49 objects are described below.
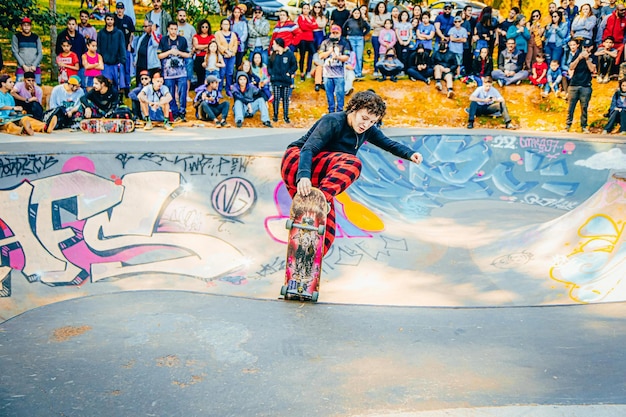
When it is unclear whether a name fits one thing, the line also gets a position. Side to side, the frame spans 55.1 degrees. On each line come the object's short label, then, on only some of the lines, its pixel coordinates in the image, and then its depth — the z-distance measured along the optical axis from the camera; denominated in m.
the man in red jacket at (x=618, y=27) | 14.71
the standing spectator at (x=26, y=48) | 11.88
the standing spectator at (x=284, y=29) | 14.23
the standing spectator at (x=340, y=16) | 15.10
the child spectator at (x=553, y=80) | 15.68
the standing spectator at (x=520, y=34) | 15.58
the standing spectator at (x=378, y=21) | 15.73
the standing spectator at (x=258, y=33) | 14.09
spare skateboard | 11.03
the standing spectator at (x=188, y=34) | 12.98
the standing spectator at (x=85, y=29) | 12.67
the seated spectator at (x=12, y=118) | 10.29
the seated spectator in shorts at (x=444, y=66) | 15.83
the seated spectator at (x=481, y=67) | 15.75
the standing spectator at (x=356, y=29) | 14.94
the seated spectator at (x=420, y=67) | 16.09
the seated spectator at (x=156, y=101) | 11.95
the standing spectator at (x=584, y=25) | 15.02
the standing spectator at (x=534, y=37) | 15.56
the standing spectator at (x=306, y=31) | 14.98
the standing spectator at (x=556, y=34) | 15.31
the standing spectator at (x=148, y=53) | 12.83
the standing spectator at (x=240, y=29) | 13.89
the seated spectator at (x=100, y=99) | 11.48
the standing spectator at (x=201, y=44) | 13.38
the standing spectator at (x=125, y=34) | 12.95
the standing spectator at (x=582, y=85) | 13.45
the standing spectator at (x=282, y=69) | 13.26
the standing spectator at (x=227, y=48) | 13.39
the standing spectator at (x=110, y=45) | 12.34
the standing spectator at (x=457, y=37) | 15.48
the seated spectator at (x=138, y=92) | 11.99
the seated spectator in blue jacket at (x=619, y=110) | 12.94
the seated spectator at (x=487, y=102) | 14.19
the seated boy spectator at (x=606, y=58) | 15.03
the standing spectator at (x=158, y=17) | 13.28
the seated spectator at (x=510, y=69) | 16.02
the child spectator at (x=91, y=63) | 11.98
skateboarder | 4.73
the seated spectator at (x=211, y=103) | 12.96
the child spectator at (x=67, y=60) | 11.95
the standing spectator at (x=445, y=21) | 15.82
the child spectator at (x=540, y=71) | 15.86
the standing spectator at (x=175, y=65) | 12.58
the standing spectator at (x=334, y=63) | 13.56
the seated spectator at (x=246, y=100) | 13.07
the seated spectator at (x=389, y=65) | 15.94
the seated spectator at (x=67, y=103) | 11.16
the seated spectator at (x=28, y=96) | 10.95
